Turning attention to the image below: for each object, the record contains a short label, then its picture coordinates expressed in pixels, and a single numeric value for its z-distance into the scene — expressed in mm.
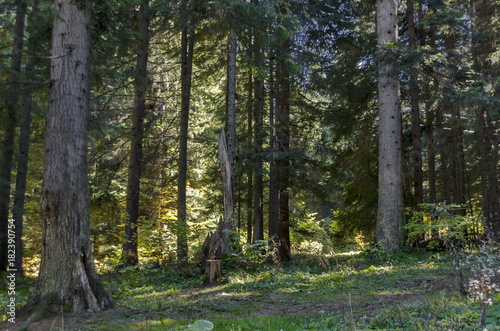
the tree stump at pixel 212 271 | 9470
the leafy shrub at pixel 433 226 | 8625
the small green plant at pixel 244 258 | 9695
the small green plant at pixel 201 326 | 2645
